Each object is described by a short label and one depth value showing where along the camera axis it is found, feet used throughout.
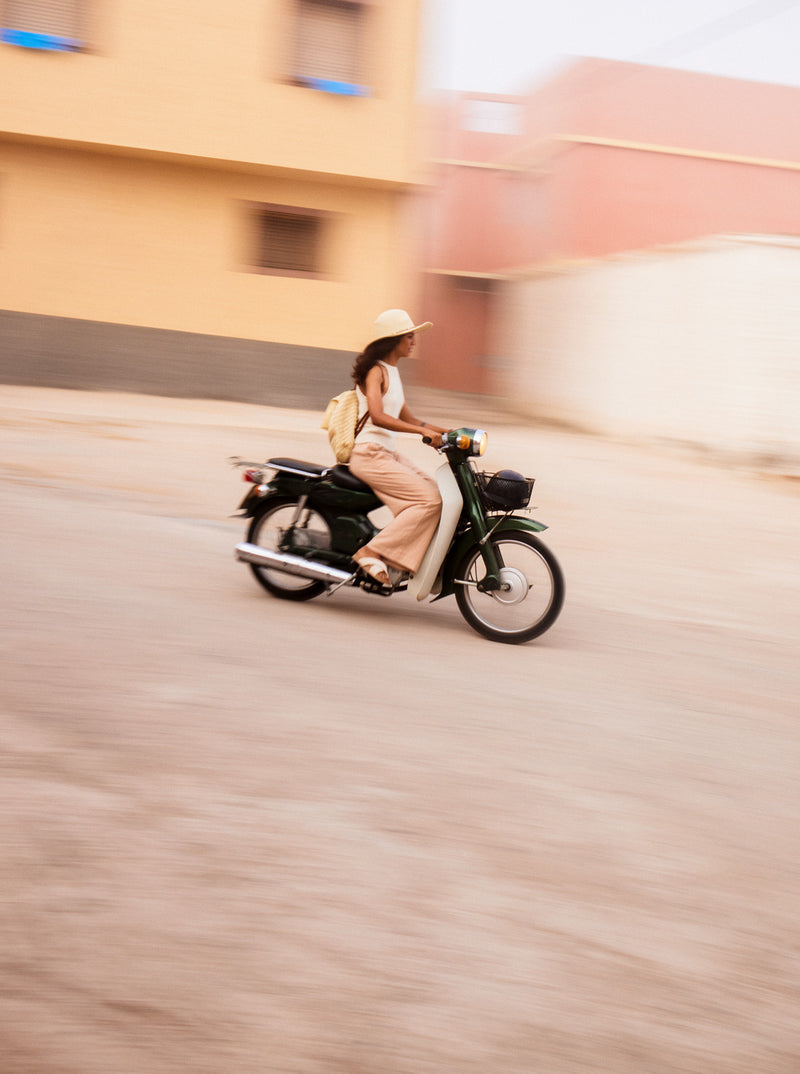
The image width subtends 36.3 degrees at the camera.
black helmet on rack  20.93
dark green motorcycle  21.02
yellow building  54.54
